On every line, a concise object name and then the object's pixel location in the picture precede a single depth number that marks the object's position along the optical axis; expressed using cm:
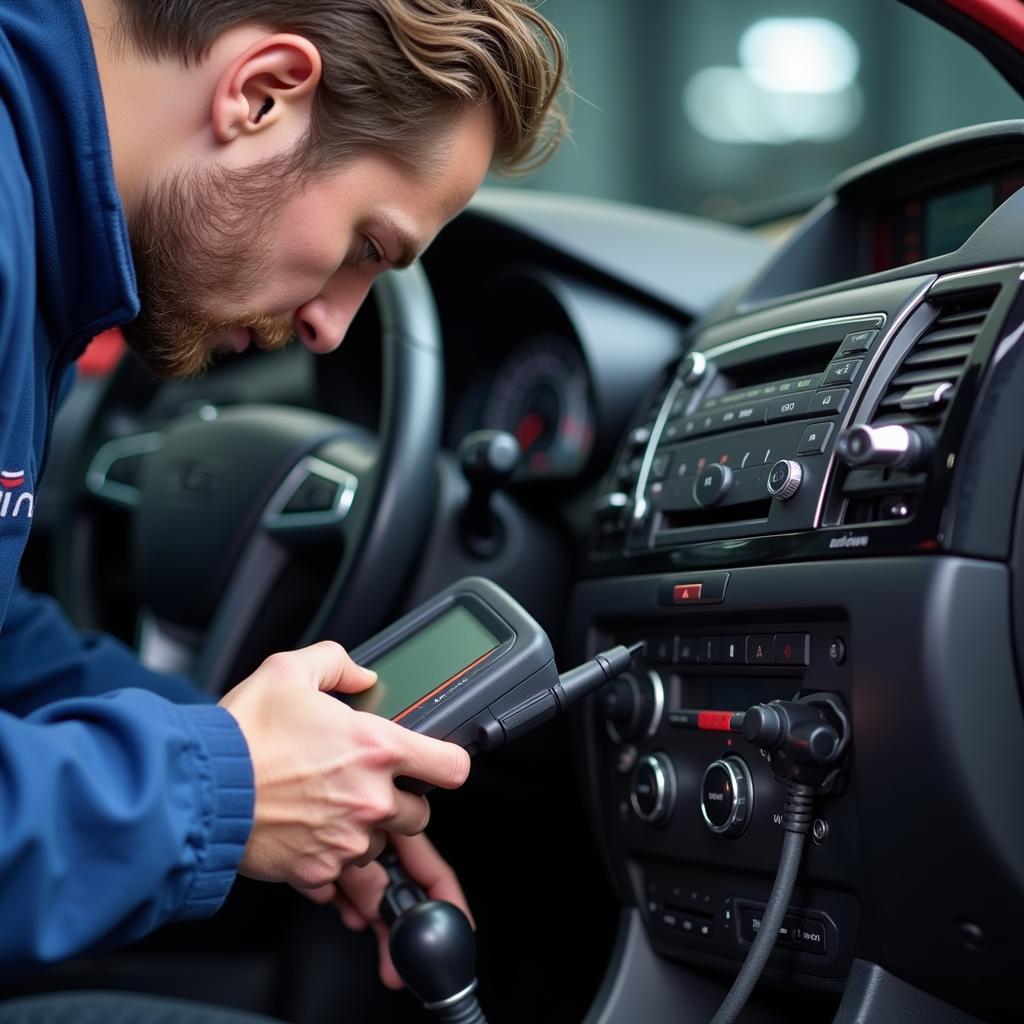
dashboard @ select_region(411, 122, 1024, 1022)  70
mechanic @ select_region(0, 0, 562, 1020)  63
